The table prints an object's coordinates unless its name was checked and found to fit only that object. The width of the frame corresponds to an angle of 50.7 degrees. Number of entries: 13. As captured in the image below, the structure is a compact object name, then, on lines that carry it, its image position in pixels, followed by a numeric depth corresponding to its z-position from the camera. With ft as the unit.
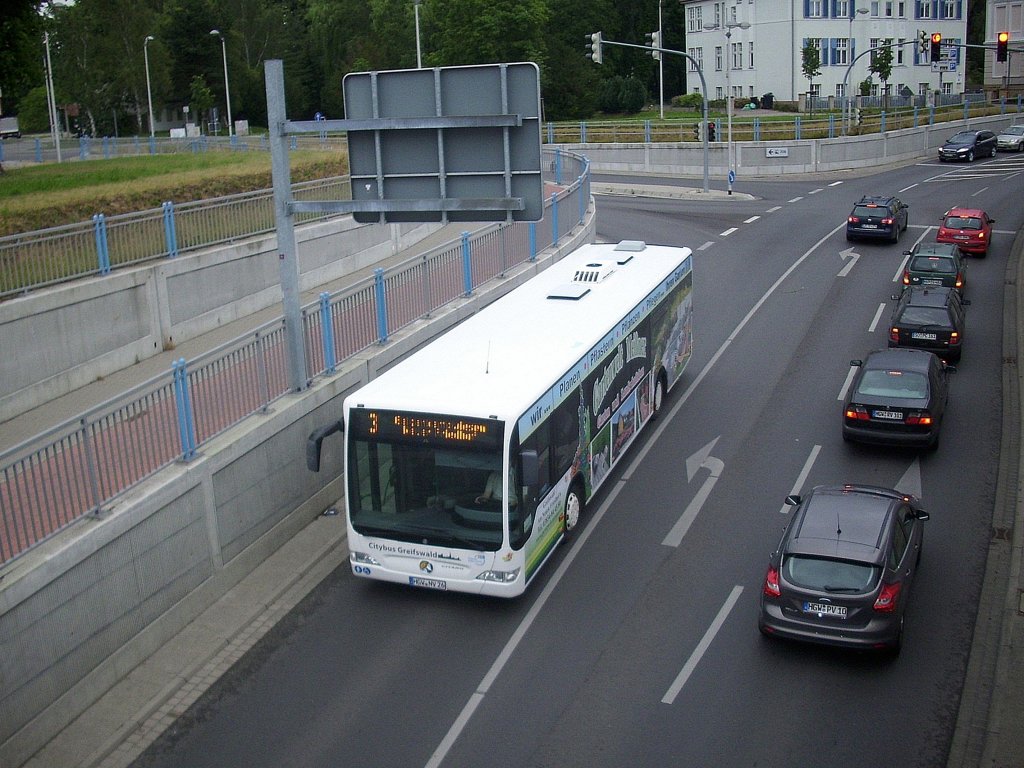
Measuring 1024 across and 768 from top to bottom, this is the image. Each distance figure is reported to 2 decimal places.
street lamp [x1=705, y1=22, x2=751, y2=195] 167.93
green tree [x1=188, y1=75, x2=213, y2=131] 258.37
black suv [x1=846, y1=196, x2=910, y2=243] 111.86
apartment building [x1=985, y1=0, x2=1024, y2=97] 274.36
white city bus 41.50
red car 106.52
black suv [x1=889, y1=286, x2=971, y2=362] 71.92
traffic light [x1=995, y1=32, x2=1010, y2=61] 118.52
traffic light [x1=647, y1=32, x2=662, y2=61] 153.68
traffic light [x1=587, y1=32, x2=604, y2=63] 134.67
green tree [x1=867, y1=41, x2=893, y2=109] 230.89
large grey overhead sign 49.44
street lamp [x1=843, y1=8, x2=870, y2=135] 196.25
